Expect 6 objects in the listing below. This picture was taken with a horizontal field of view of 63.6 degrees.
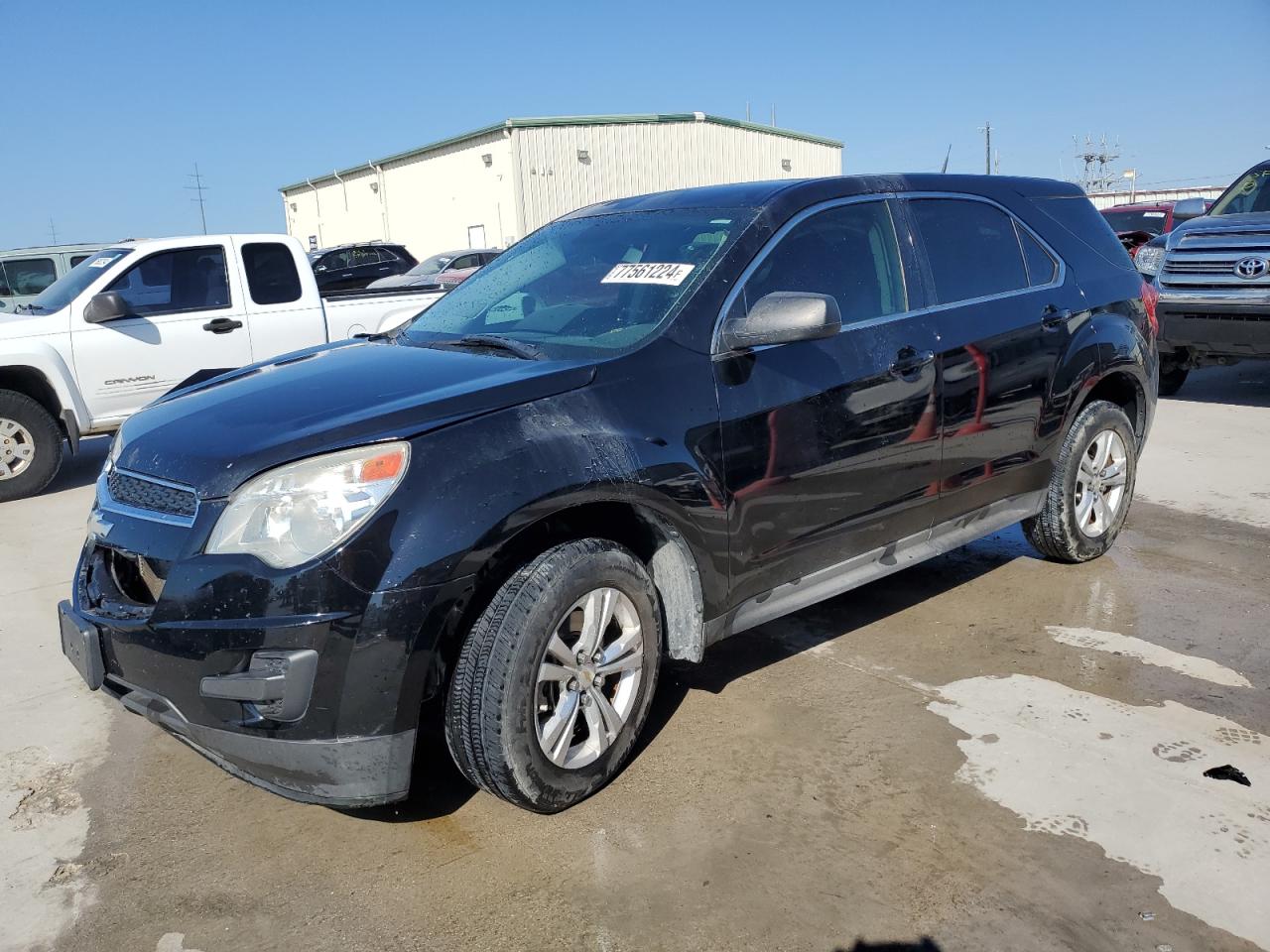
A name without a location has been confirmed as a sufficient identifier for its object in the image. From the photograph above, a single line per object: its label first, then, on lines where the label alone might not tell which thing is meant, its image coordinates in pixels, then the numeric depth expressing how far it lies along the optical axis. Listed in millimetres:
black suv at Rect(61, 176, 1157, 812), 2559
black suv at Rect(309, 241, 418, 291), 15469
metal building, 30312
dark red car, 15094
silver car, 19562
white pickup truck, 7340
